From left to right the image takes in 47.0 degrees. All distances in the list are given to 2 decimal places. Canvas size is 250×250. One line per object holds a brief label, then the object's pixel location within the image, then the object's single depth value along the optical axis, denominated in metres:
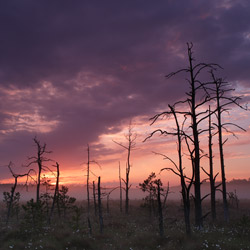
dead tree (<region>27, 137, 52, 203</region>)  34.97
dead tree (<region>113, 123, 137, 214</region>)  45.59
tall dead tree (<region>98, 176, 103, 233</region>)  24.61
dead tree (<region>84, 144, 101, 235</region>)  41.55
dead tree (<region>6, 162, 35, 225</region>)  33.38
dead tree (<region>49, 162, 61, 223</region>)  34.87
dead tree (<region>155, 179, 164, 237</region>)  20.10
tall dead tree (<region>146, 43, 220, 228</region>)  18.73
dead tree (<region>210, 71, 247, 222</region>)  28.66
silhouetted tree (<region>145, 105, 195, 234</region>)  19.08
